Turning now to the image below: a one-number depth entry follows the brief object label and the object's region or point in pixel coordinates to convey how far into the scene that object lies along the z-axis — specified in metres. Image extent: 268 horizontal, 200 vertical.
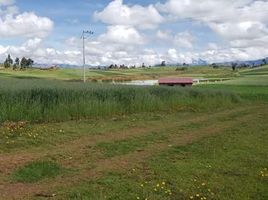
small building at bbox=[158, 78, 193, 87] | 38.17
